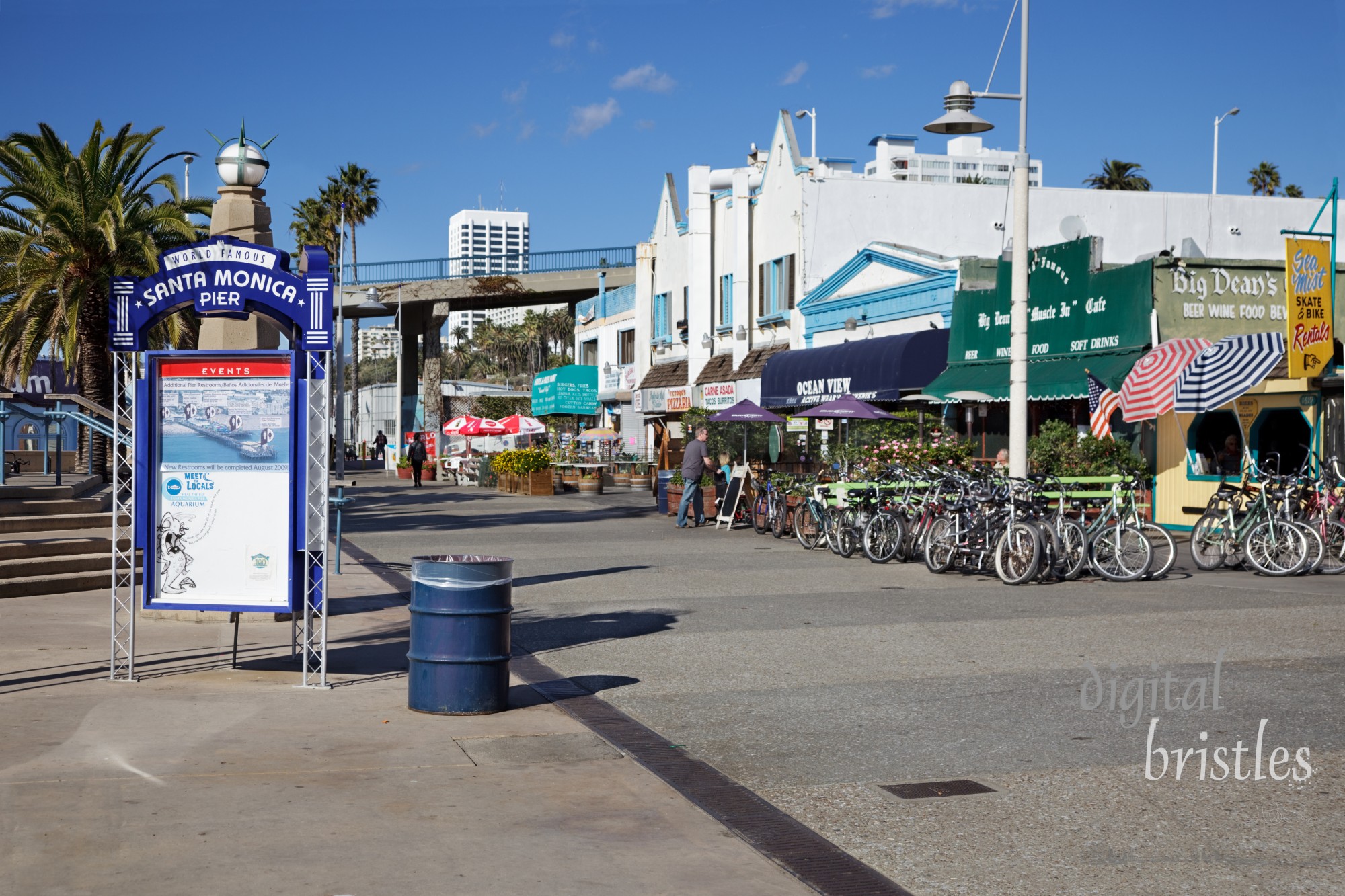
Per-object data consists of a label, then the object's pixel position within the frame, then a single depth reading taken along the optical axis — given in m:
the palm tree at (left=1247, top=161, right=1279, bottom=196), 68.25
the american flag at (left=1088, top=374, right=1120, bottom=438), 21.41
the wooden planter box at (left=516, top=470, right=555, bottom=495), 37.22
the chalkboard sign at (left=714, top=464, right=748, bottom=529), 24.55
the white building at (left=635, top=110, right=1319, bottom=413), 34.28
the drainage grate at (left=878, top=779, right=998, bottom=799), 6.51
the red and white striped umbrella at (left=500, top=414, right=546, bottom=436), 48.31
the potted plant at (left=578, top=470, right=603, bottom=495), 38.91
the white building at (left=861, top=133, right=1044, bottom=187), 53.97
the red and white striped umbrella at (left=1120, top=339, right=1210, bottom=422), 20.33
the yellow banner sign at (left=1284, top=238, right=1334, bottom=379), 19.14
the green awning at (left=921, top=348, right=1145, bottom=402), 23.08
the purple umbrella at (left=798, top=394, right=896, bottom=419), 24.56
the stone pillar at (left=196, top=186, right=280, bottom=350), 12.62
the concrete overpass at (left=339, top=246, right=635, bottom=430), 57.00
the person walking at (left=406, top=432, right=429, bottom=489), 43.78
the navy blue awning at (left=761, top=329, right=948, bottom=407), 28.17
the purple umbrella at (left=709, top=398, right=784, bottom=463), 26.69
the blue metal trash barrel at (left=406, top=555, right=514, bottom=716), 8.14
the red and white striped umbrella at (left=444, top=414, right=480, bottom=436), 47.88
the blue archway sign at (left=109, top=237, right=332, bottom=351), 9.34
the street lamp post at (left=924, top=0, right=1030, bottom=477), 18.61
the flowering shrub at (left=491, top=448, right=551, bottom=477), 37.47
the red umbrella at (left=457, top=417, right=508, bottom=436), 47.84
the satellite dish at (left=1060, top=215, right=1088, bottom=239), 29.70
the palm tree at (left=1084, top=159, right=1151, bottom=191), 68.88
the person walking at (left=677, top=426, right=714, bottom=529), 25.34
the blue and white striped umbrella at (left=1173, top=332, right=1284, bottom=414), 19.31
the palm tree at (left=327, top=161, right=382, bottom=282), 68.50
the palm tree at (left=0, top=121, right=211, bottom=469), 26.14
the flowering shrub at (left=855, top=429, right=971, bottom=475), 21.80
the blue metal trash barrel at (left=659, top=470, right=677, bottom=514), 29.08
